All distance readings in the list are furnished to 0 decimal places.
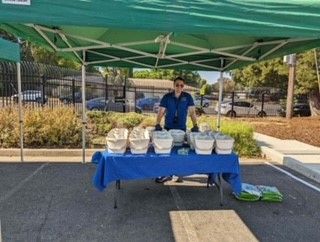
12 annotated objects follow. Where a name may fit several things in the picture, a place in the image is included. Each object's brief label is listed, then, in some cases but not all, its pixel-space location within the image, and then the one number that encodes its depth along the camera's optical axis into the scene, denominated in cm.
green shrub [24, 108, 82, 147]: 643
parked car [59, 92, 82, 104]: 915
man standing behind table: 416
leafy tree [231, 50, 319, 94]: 1519
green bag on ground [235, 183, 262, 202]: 386
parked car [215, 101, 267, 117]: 1781
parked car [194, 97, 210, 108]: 2116
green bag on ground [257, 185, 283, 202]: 386
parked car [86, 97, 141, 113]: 1322
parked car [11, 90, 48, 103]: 842
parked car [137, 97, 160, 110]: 1801
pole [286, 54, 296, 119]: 1338
